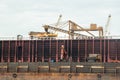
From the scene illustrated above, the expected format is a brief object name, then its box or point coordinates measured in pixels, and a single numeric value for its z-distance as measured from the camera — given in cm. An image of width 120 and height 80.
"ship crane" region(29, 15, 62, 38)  12492
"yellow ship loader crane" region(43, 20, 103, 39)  12694
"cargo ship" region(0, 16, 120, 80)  7669
